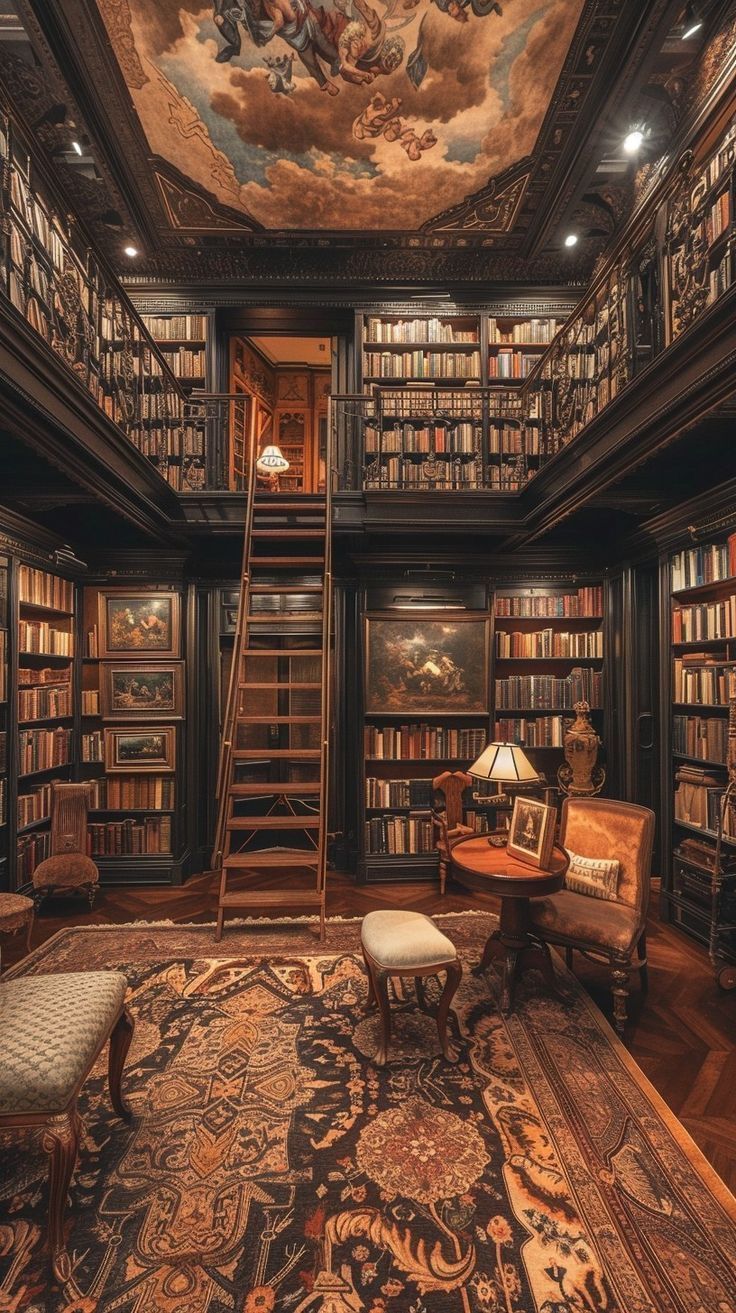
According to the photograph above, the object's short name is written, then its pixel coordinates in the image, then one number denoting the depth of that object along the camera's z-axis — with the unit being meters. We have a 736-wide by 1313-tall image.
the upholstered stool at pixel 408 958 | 2.30
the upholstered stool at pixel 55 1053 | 1.52
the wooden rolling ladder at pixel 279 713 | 3.47
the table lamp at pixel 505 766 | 2.88
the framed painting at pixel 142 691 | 4.68
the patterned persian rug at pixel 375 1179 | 1.45
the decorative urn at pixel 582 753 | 4.50
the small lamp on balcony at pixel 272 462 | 5.78
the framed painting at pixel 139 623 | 4.70
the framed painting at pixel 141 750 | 4.62
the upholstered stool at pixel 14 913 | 2.96
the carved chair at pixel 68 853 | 3.81
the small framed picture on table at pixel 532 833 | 2.72
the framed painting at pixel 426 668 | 4.78
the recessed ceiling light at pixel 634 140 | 3.78
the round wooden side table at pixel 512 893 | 2.59
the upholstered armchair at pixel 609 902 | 2.52
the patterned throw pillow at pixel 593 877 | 2.84
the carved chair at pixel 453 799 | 4.23
